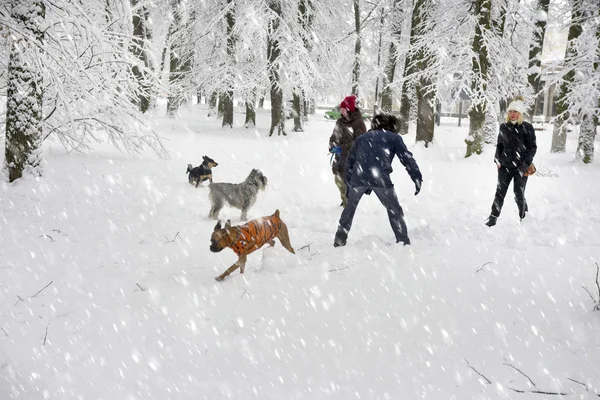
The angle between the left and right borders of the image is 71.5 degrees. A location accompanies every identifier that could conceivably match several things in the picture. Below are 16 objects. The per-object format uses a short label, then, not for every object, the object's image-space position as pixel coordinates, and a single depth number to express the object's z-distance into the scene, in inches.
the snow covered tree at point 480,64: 484.4
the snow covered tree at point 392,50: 775.7
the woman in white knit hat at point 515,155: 264.7
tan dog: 188.7
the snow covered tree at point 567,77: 494.9
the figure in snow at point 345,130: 297.3
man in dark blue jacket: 219.3
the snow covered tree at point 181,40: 767.7
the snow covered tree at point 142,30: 833.5
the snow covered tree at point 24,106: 283.9
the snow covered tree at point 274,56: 679.1
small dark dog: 385.4
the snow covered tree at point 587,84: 460.4
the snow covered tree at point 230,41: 703.4
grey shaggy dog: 297.3
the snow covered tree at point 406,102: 753.7
